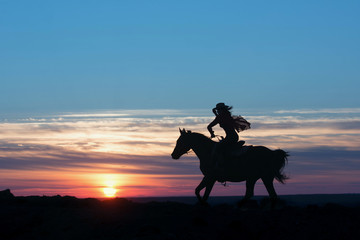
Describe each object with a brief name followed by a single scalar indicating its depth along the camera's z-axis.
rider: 20.44
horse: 20.56
